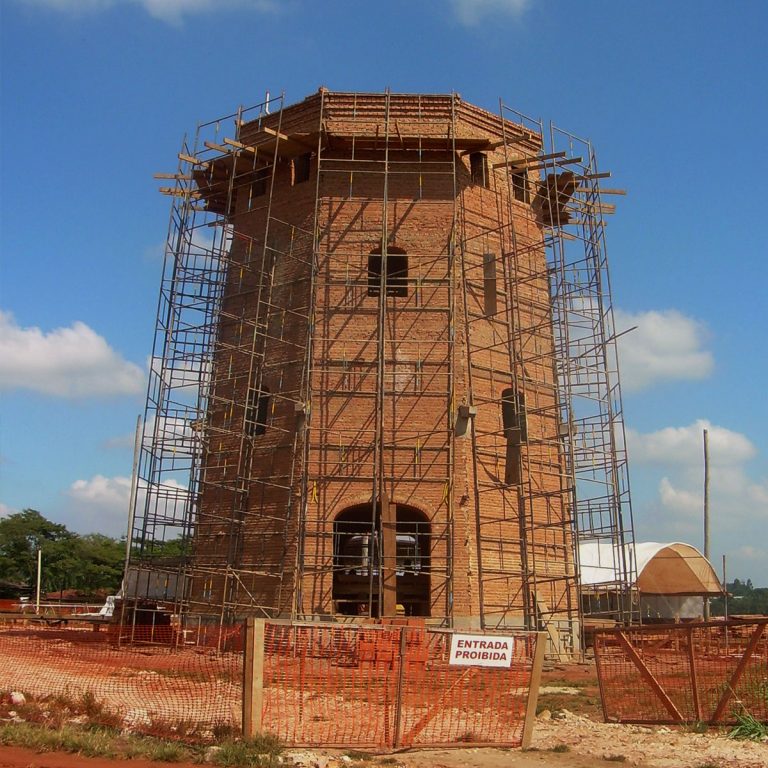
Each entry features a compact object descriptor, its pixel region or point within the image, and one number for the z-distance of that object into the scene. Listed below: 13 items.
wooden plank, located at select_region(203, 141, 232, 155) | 20.05
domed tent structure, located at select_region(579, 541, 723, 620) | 28.66
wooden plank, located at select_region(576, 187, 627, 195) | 21.87
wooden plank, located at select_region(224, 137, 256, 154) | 19.45
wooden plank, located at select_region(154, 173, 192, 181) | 21.95
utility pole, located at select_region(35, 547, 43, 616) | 30.83
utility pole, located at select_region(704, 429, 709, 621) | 32.62
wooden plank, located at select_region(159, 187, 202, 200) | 21.92
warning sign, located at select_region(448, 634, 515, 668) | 8.92
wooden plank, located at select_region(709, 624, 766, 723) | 9.32
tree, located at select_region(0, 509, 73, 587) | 48.66
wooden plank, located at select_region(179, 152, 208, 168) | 21.03
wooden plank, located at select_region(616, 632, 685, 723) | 9.91
